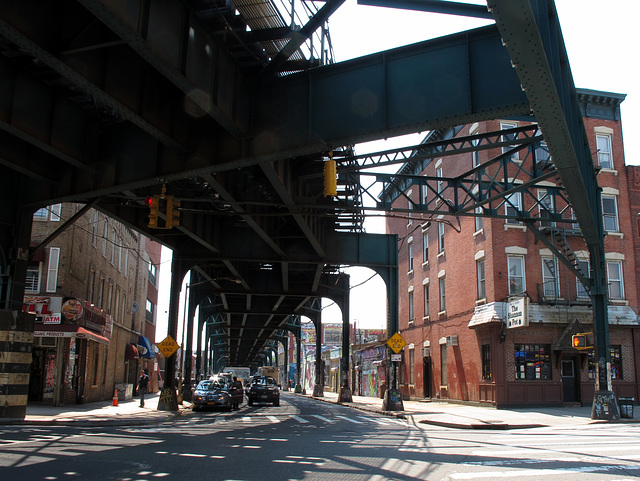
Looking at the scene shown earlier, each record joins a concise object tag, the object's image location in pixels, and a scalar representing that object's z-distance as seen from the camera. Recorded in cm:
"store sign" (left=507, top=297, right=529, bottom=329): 2633
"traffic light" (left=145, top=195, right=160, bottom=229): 1549
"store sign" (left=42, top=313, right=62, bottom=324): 2589
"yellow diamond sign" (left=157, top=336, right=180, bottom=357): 2577
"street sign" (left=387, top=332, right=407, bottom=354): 2644
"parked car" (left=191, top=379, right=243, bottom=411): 2712
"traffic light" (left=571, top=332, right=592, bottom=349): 2112
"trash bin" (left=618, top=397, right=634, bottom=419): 2097
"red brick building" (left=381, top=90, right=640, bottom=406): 2817
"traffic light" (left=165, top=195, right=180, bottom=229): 1566
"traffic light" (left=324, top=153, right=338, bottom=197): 1270
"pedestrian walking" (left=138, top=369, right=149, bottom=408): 2848
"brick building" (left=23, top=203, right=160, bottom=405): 2617
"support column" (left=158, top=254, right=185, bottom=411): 2547
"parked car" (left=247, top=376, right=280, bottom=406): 3391
